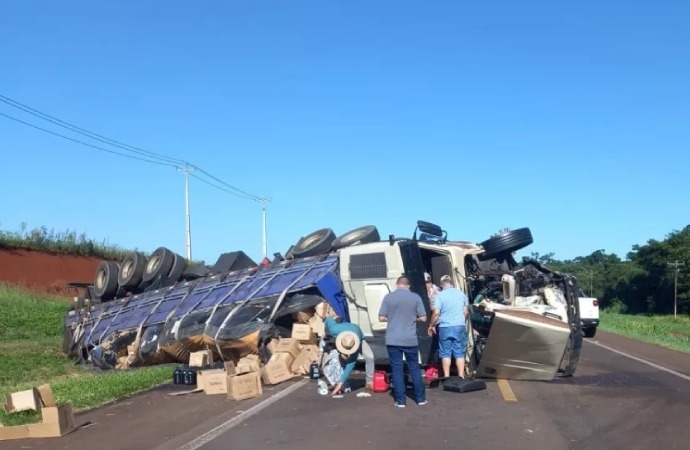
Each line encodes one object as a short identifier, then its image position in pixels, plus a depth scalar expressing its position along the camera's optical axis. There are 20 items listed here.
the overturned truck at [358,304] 11.84
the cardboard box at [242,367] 11.46
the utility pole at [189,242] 45.53
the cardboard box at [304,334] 13.94
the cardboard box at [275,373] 12.25
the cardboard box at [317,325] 14.05
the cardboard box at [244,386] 10.64
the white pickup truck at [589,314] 26.62
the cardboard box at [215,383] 11.27
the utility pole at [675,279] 70.69
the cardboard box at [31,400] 8.68
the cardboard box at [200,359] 14.02
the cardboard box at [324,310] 14.23
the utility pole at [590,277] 87.93
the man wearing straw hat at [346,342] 10.82
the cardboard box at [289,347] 13.30
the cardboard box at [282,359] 12.66
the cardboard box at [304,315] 14.38
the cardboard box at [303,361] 13.26
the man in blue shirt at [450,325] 11.57
